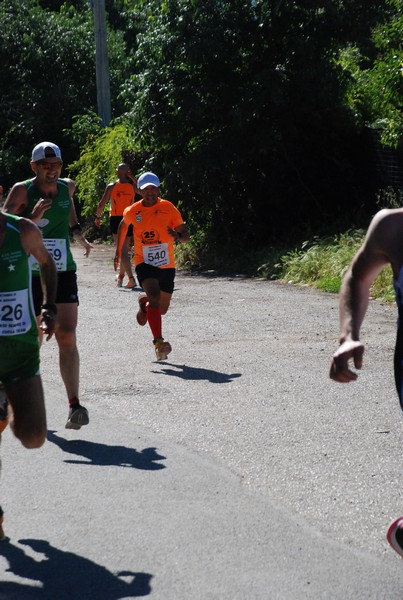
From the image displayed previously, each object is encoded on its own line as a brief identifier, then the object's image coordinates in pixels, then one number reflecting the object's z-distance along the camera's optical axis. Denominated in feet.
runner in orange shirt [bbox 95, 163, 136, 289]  60.49
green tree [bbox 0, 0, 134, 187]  105.60
